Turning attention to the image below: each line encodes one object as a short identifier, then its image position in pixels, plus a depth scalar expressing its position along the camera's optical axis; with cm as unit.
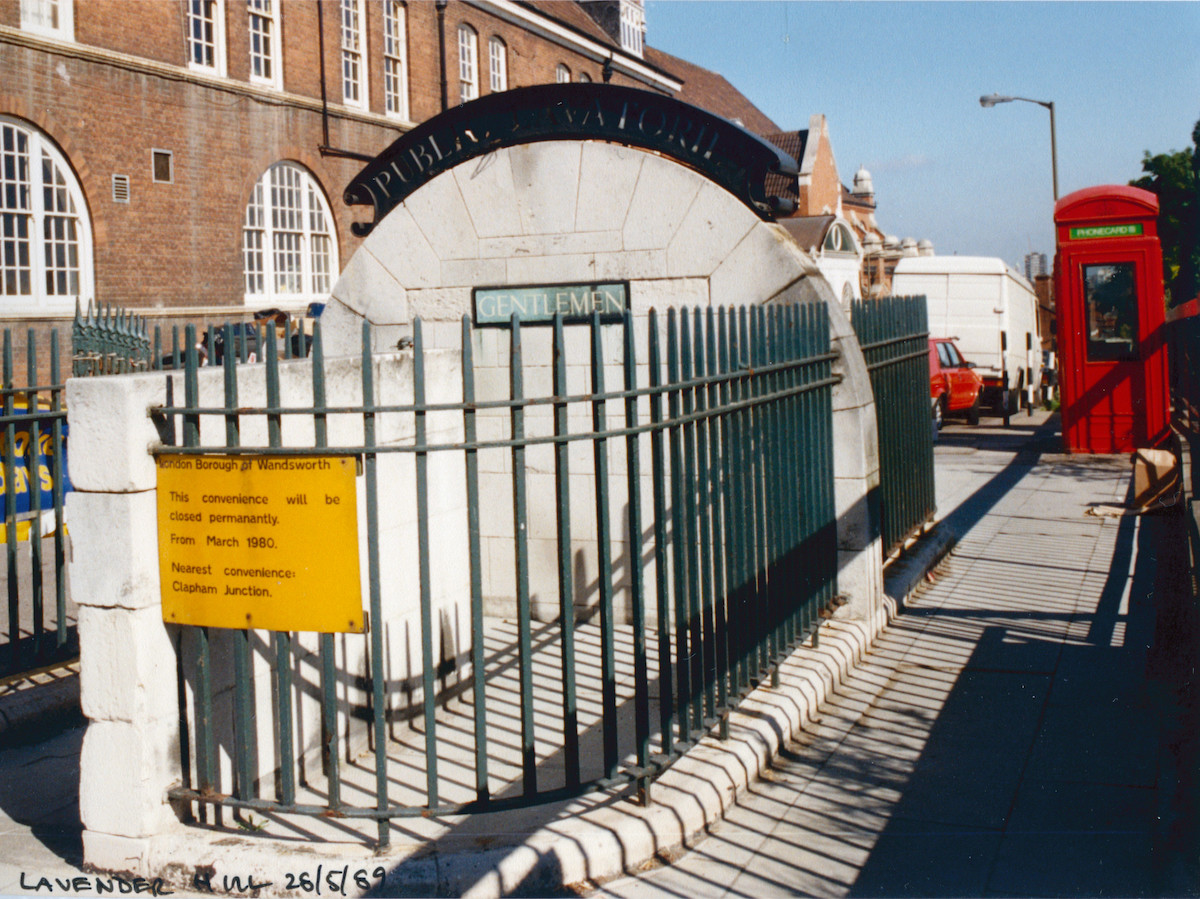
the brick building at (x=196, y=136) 1917
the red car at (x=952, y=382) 2036
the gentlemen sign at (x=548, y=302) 717
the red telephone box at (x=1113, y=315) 1424
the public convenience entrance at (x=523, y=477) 416
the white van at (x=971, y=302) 2453
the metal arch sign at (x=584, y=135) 684
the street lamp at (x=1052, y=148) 2964
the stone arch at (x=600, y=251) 694
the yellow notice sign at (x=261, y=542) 408
